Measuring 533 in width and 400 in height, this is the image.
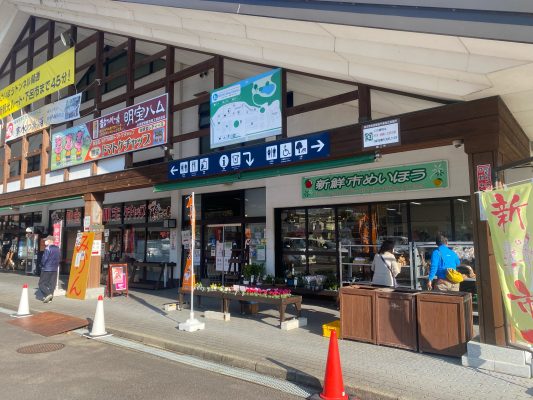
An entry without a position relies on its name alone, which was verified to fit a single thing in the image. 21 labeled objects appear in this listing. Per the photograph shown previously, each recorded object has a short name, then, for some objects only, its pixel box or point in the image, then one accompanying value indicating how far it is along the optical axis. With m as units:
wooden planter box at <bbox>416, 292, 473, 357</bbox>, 6.23
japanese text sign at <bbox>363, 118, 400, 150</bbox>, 6.79
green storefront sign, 9.60
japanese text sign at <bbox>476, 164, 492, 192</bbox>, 5.92
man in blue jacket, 7.94
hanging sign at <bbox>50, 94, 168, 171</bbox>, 11.01
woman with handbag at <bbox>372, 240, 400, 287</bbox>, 8.05
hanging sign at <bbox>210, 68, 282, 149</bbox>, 8.68
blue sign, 7.74
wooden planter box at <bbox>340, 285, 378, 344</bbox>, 7.09
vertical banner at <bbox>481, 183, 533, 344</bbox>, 5.04
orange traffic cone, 4.77
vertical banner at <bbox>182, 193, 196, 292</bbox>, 8.80
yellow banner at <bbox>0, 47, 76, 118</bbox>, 14.09
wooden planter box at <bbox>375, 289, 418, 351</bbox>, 6.68
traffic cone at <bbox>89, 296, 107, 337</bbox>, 8.13
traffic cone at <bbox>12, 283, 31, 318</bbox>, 10.19
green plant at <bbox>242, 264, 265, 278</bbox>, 12.45
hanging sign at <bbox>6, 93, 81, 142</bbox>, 13.71
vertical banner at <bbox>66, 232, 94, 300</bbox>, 12.30
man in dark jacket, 11.76
